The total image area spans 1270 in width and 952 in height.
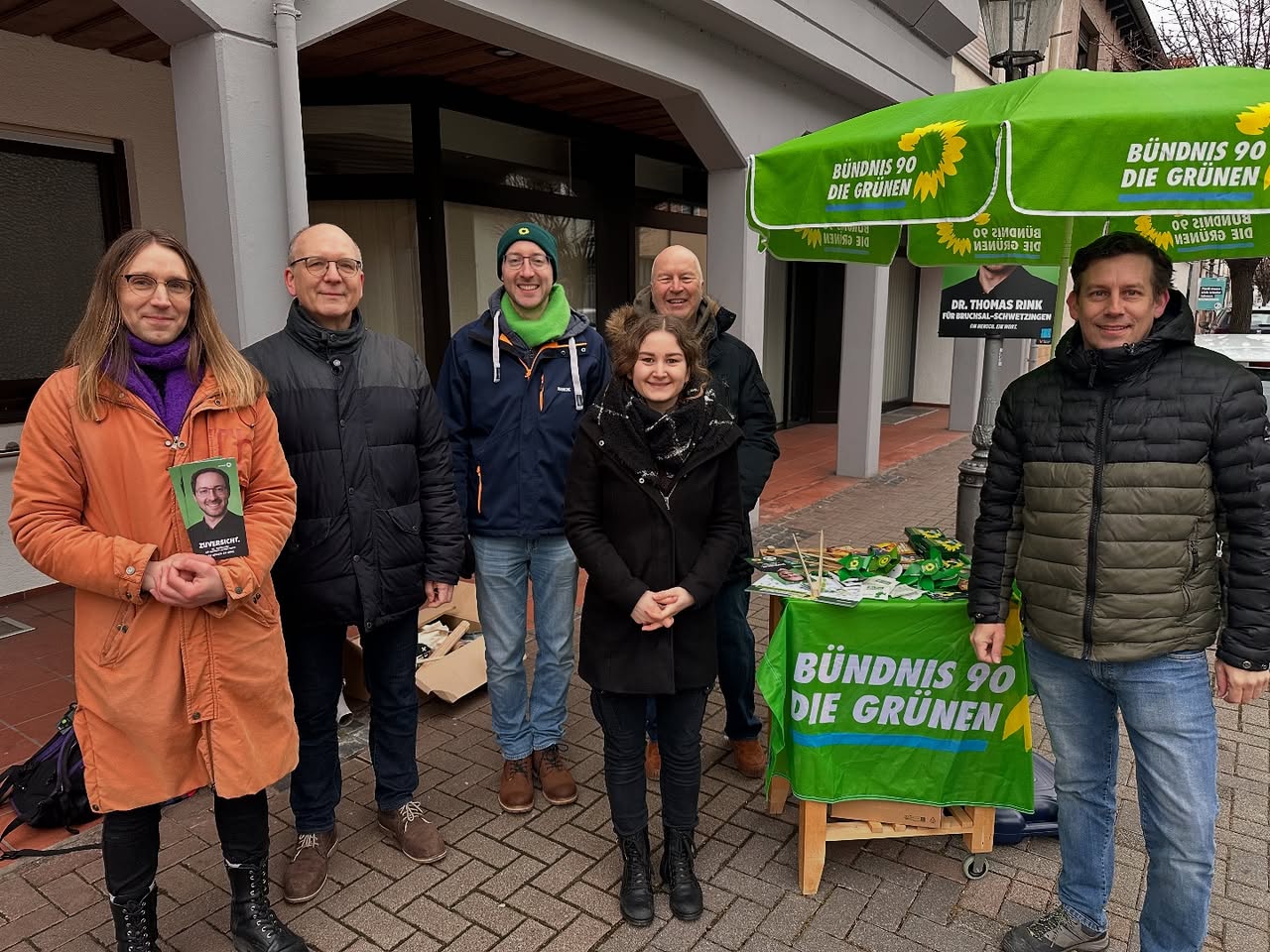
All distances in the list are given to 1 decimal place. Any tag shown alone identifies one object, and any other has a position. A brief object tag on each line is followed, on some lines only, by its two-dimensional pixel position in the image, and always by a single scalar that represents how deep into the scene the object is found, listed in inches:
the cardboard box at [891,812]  113.0
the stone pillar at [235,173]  131.3
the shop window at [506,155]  272.8
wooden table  109.8
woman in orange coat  81.1
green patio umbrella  80.4
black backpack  122.5
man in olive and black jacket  81.3
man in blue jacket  120.3
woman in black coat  100.2
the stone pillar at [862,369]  345.4
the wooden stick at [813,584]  109.1
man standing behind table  122.7
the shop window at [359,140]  257.1
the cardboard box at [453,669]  158.7
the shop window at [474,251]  283.7
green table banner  108.9
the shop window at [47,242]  196.5
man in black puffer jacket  101.2
